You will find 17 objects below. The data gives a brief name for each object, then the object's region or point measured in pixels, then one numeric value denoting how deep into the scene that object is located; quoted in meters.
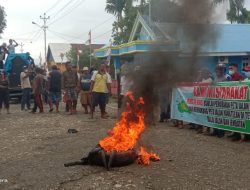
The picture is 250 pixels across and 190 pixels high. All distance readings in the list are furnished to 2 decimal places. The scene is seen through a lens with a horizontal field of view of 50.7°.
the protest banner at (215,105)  6.01
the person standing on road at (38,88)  10.31
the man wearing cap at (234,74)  6.65
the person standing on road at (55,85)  10.23
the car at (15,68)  14.70
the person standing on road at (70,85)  9.76
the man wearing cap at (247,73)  6.49
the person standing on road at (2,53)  14.35
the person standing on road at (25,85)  11.00
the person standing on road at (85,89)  9.84
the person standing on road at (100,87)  8.80
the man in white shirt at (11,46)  15.49
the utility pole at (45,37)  35.21
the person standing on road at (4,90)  10.42
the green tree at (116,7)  27.77
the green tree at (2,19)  25.84
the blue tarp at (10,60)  14.72
